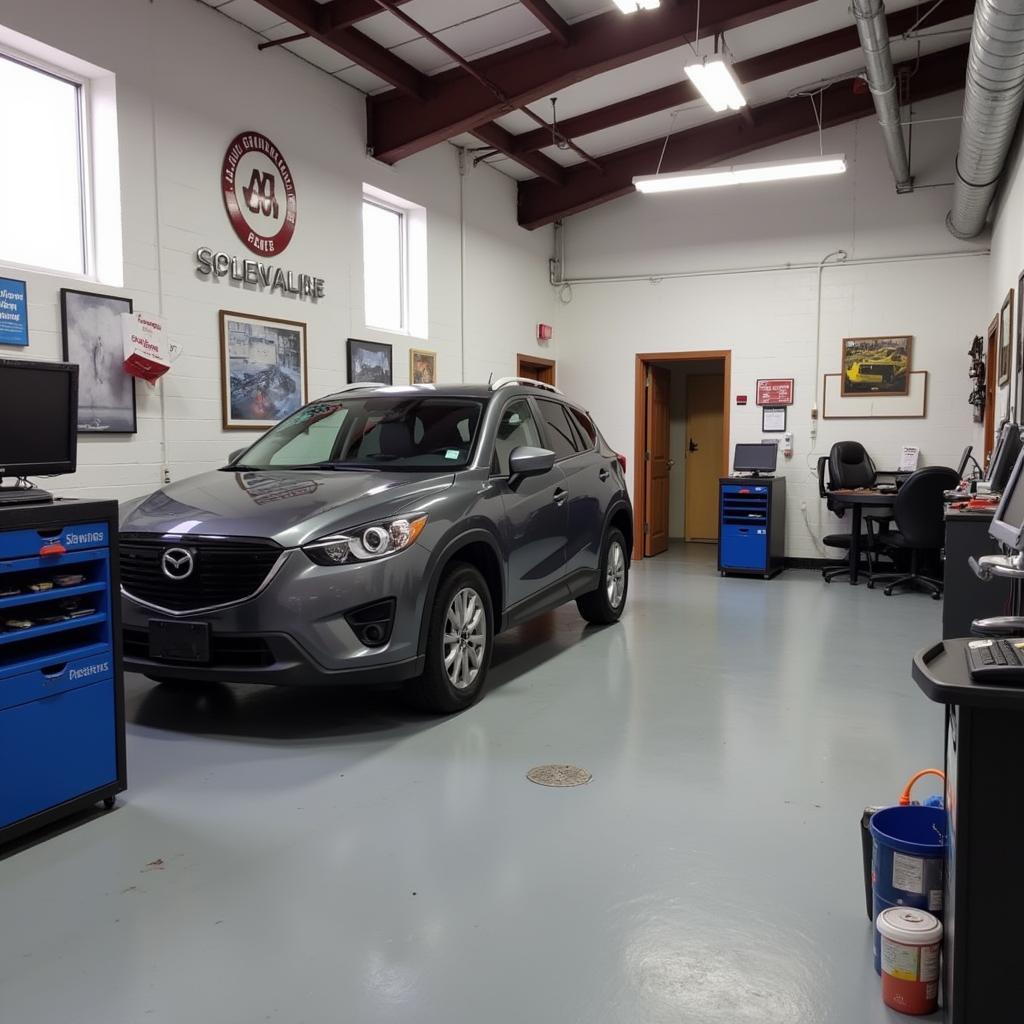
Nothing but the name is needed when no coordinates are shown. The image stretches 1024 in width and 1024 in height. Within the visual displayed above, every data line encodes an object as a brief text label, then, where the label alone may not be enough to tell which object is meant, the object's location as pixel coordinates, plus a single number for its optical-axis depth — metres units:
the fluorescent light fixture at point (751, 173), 6.87
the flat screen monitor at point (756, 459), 8.66
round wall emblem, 5.64
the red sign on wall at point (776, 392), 9.12
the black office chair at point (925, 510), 7.12
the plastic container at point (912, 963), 1.83
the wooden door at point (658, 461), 9.99
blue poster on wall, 4.24
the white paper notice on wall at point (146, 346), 4.87
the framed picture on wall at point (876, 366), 8.63
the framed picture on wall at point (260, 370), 5.65
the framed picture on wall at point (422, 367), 7.56
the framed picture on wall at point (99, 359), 4.57
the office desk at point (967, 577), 4.10
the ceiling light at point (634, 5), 4.55
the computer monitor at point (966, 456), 6.57
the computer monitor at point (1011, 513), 2.38
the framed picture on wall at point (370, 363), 6.78
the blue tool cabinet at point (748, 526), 8.30
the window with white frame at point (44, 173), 4.59
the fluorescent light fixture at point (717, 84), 5.58
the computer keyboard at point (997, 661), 1.57
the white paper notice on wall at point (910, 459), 8.57
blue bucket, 1.92
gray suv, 3.34
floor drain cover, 3.11
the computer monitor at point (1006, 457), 4.37
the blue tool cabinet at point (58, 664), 2.56
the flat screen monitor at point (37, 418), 2.59
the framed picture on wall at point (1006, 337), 5.87
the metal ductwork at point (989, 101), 4.08
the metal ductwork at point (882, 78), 5.14
